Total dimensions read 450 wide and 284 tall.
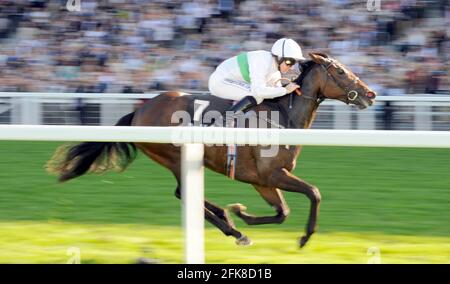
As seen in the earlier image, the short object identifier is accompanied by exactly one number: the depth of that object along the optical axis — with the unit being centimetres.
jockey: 1055
